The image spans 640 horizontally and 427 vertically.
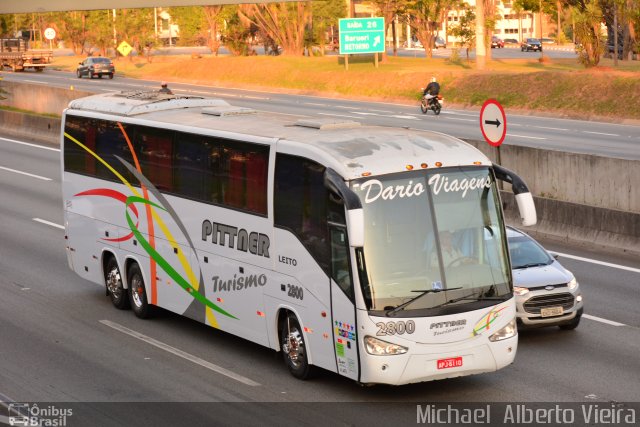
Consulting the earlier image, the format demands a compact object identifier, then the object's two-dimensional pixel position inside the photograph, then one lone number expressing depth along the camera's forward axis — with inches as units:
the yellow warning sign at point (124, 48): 3666.3
